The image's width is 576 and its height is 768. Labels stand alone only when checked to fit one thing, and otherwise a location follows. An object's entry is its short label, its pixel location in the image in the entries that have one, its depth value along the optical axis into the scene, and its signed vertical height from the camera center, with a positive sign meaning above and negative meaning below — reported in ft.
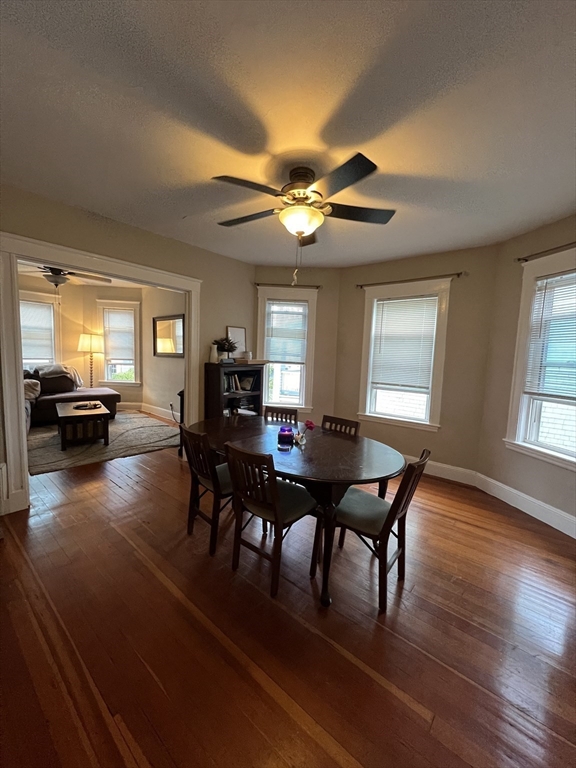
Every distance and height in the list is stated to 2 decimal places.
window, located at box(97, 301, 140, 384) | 22.38 +0.61
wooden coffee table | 14.23 -3.60
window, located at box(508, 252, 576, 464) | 9.31 -0.04
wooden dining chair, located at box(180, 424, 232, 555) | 7.25 -3.10
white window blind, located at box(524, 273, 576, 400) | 9.27 +0.77
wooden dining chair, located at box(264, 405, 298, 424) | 10.82 -2.04
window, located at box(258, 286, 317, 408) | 15.03 +0.87
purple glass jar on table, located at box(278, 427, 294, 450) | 7.67 -2.05
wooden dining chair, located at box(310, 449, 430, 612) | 5.82 -3.21
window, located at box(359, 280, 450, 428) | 12.85 +0.31
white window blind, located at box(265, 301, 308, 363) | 15.26 +1.15
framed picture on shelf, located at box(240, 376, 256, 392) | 14.40 -1.36
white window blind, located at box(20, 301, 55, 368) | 20.66 +0.81
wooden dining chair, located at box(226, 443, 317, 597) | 6.03 -2.98
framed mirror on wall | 19.12 +0.92
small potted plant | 13.39 +0.25
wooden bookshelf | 12.94 -1.54
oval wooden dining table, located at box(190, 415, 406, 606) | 6.05 -2.22
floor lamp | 21.95 +0.25
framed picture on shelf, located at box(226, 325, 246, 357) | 14.24 +0.73
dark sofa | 18.15 -2.94
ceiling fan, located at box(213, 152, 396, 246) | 5.40 +3.00
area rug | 12.95 -4.64
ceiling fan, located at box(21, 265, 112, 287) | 16.89 +4.05
